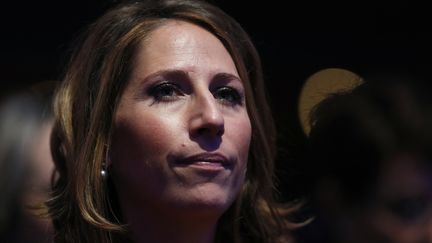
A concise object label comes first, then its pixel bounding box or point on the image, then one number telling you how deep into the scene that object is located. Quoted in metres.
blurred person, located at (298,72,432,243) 4.65
